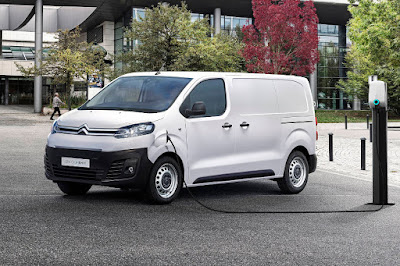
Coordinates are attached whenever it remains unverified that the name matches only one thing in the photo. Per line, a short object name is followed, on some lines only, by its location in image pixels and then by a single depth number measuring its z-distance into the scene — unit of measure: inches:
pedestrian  1504.4
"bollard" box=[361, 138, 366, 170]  552.7
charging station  346.3
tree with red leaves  1552.7
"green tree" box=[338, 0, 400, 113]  925.8
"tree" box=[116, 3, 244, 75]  1322.6
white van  318.7
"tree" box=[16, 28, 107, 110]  1694.1
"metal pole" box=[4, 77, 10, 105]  2768.2
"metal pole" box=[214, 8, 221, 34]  2154.3
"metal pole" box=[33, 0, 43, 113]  2015.3
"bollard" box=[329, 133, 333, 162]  634.2
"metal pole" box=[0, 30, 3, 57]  2669.8
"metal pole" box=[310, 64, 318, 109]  2397.9
